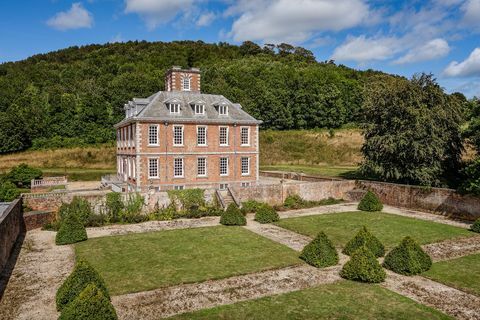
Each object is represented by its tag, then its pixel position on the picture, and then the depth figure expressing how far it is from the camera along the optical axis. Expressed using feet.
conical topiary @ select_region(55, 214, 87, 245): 67.61
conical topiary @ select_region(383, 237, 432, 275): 50.78
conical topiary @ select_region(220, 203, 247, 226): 83.10
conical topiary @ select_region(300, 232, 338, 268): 53.98
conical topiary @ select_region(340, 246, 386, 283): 47.73
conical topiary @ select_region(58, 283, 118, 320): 32.04
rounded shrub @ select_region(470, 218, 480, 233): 75.34
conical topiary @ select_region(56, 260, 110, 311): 39.09
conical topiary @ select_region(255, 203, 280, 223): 85.35
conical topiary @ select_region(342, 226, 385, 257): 57.62
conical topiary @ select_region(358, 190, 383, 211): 98.53
